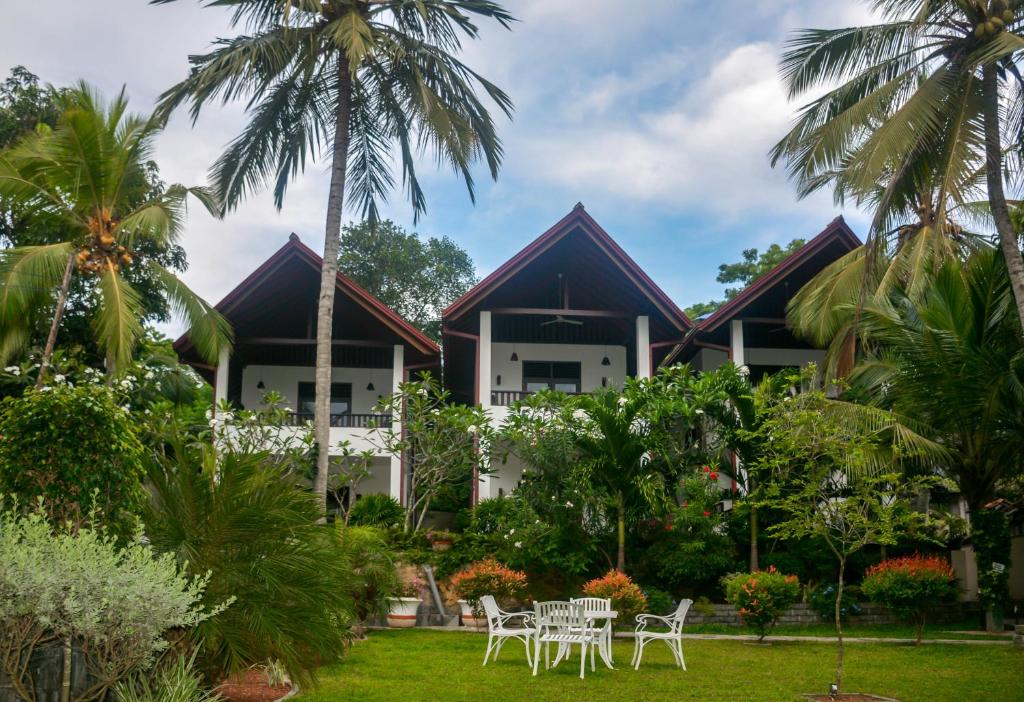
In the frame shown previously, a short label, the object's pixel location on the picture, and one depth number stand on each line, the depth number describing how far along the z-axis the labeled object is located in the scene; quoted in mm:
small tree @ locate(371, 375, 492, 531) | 19125
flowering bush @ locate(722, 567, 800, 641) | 13984
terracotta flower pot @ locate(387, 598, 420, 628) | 15805
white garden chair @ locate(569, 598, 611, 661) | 11219
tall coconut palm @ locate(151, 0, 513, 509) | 15266
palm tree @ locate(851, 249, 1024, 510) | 14961
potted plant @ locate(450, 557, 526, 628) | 14969
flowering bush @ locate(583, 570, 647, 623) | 13648
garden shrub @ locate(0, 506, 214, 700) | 6047
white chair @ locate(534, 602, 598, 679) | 10805
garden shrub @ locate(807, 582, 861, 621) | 16312
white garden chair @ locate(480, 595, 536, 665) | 11355
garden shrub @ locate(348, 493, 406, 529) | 19812
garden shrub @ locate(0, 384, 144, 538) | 7133
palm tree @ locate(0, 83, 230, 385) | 15172
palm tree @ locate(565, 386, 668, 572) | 16938
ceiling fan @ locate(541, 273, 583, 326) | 21719
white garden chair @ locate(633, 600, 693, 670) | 11188
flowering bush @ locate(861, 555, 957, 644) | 14359
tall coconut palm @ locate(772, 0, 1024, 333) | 12133
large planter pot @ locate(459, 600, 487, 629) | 15734
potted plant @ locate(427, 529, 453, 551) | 17797
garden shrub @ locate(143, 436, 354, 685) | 7820
